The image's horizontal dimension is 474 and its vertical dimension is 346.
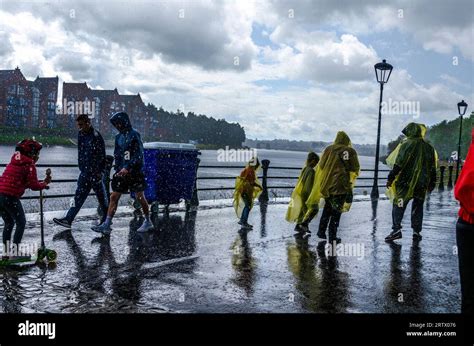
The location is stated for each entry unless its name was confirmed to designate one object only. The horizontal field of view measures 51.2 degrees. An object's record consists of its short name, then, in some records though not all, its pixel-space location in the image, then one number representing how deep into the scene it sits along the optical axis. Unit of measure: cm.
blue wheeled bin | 1024
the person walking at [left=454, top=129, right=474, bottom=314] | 260
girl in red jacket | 543
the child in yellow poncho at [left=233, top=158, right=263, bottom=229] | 905
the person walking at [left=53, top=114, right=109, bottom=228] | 772
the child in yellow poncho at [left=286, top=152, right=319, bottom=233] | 858
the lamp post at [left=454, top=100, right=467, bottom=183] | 2477
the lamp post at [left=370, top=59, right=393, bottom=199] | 1641
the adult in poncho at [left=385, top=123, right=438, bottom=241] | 785
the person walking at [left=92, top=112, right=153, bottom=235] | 760
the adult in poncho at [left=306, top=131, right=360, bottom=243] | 758
